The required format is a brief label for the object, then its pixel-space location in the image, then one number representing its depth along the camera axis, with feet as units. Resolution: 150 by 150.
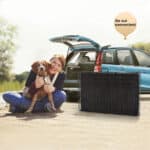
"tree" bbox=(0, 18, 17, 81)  131.84
